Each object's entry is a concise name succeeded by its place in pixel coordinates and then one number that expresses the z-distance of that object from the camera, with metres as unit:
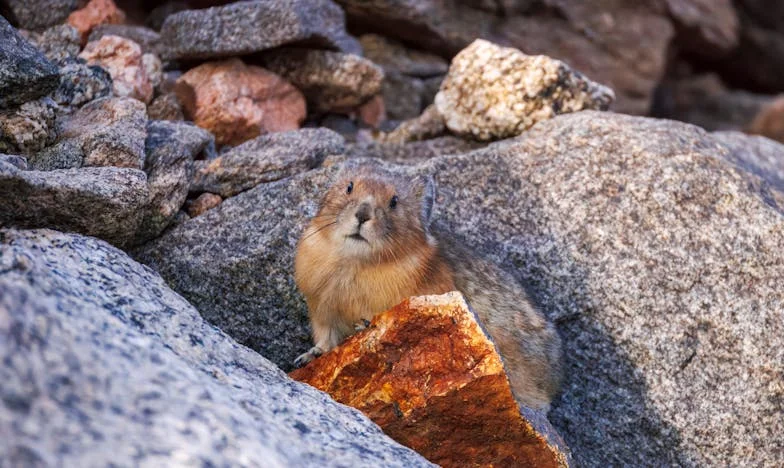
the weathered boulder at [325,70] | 10.89
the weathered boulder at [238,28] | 10.16
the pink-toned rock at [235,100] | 10.12
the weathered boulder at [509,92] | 9.56
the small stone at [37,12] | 10.38
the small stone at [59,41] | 9.74
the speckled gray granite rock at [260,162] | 8.40
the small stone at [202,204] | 8.23
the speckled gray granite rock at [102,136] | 7.43
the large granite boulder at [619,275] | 7.39
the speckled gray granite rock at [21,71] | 7.13
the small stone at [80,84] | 8.45
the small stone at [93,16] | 10.88
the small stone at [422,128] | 10.29
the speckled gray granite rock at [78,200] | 5.67
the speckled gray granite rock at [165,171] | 7.72
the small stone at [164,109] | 9.83
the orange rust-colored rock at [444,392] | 6.03
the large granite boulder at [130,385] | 3.70
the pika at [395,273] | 6.93
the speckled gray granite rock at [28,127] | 7.25
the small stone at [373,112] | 11.88
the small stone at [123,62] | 9.49
